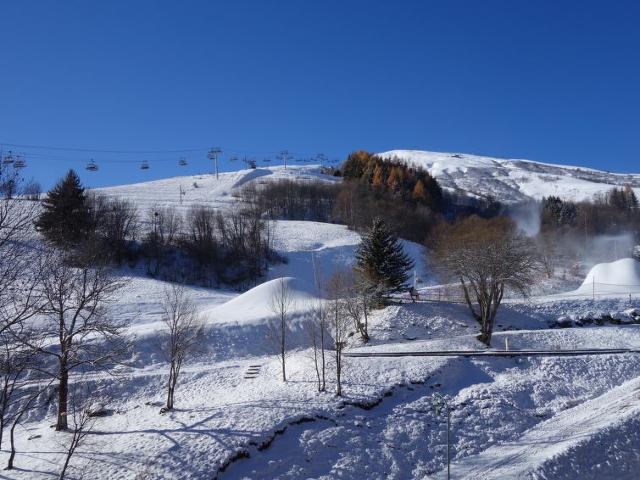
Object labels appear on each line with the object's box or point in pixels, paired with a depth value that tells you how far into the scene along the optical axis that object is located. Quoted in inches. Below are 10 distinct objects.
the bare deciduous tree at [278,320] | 1198.7
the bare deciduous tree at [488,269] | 1196.5
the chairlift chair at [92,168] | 3043.8
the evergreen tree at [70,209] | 1911.9
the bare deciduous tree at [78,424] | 502.4
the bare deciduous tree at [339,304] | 890.2
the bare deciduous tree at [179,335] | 810.7
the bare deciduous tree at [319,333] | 837.6
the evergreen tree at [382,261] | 1384.1
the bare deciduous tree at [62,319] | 711.1
